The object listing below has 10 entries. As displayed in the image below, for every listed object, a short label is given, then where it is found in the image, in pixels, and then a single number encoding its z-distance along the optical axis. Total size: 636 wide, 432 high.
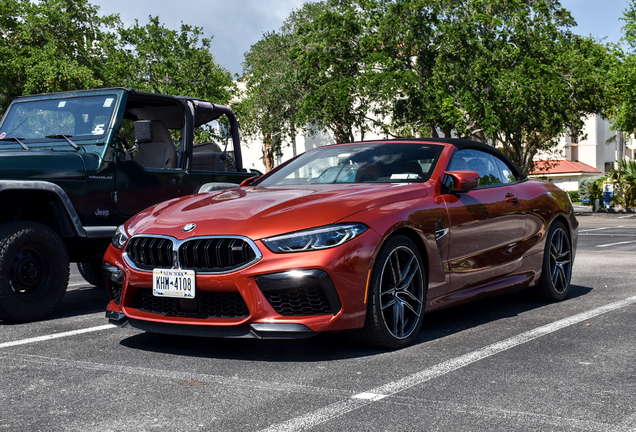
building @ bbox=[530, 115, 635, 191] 70.19
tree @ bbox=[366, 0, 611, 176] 31.11
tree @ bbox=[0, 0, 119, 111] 32.69
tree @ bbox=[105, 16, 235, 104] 37.84
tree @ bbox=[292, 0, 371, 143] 33.62
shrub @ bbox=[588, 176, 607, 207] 37.84
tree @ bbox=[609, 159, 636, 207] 34.94
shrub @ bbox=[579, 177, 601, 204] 48.82
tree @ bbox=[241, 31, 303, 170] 43.06
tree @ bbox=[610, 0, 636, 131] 30.87
